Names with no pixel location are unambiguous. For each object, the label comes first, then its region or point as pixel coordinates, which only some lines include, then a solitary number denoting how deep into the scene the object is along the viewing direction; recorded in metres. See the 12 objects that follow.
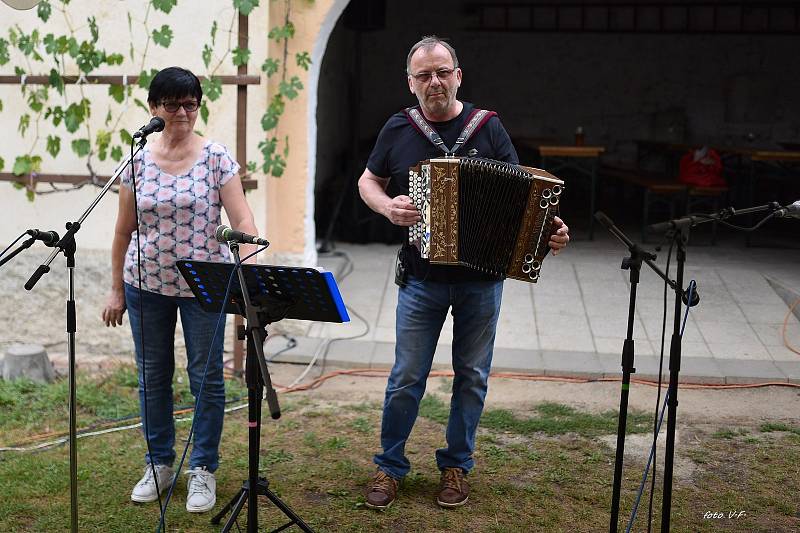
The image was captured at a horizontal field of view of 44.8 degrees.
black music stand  3.04
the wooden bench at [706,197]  9.01
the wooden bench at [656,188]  9.02
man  3.61
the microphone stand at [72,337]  3.03
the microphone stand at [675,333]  2.93
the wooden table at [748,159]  8.88
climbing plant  5.98
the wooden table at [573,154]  9.05
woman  3.66
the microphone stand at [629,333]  2.96
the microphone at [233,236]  2.96
